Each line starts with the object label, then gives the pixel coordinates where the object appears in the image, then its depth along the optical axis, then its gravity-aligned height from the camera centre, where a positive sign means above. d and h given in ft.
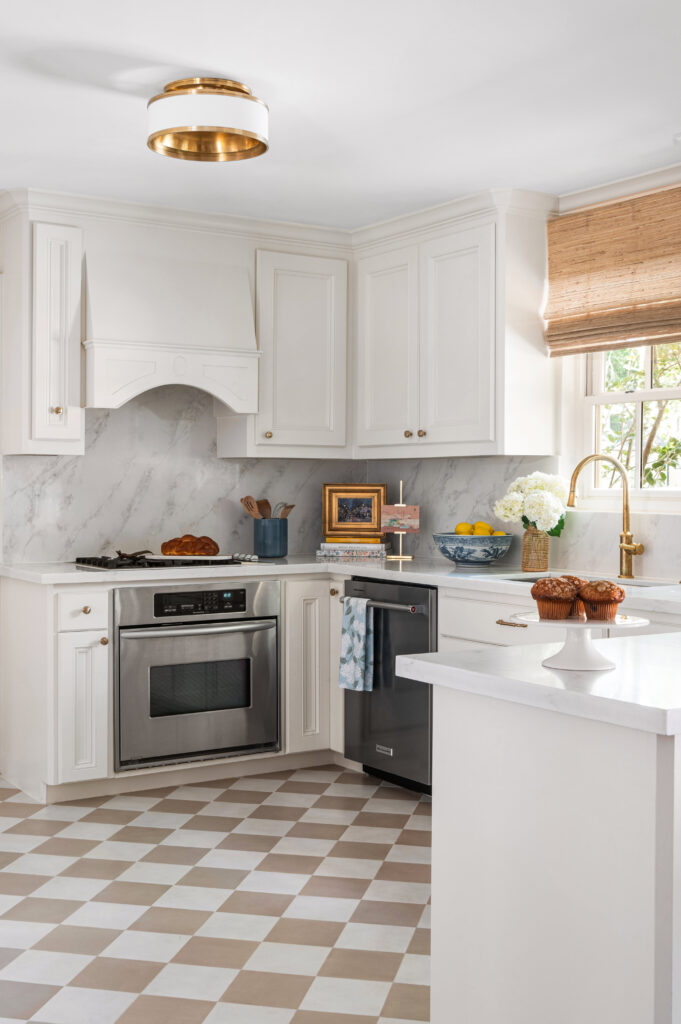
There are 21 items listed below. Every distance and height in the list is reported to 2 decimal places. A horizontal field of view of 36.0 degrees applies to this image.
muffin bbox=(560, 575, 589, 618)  6.32 -0.62
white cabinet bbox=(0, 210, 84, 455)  13.58 +2.16
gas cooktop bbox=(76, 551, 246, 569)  13.61 -0.77
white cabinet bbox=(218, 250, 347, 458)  15.29 +2.12
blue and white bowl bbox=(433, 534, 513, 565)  13.89 -0.58
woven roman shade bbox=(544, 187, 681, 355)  12.28 +2.82
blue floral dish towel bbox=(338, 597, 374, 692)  13.75 -1.91
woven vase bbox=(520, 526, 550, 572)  13.47 -0.59
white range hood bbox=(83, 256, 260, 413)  13.83 +2.41
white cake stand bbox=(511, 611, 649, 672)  6.43 -0.92
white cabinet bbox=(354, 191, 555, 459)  13.51 +2.35
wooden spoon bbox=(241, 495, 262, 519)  15.67 -0.02
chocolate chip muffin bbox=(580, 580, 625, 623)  6.24 -0.57
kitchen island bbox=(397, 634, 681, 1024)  5.44 -1.91
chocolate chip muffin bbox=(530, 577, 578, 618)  6.27 -0.56
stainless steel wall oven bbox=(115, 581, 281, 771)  13.30 -2.21
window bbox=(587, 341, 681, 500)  12.89 +1.15
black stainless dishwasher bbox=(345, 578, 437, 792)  13.03 -2.54
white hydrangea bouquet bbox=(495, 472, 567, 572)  12.97 -0.06
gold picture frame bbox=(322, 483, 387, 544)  15.72 -0.11
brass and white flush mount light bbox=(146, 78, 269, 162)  9.73 +3.68
